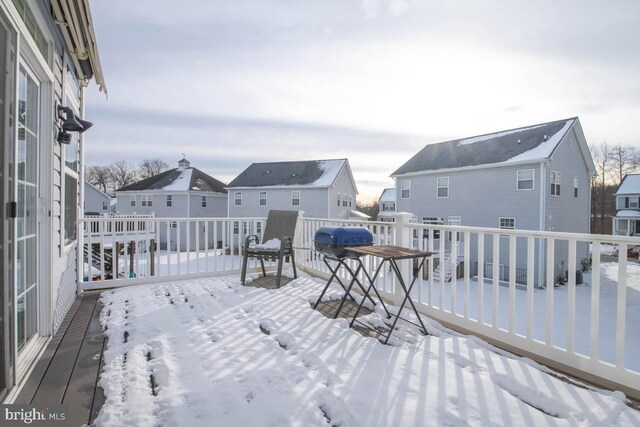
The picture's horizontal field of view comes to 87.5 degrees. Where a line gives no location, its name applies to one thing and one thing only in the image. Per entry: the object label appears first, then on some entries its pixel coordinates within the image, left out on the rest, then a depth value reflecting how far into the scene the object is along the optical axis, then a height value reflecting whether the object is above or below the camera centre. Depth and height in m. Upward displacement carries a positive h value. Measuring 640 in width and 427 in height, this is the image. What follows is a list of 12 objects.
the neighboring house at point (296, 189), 20.17 +1.39
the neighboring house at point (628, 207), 24.09 +0.30
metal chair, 4.38 -0.42
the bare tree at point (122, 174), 33.09 +3.70
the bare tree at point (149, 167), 33.41 +4.38
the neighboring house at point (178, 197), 22.14 +0.98
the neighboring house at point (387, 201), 29.70 +0.92
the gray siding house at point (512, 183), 13.16 +1.24
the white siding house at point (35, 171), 1.68 +0.27
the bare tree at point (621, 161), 27.20 +4.10
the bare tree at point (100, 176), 32.47 +3.40
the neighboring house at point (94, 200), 25.69 +0.83
